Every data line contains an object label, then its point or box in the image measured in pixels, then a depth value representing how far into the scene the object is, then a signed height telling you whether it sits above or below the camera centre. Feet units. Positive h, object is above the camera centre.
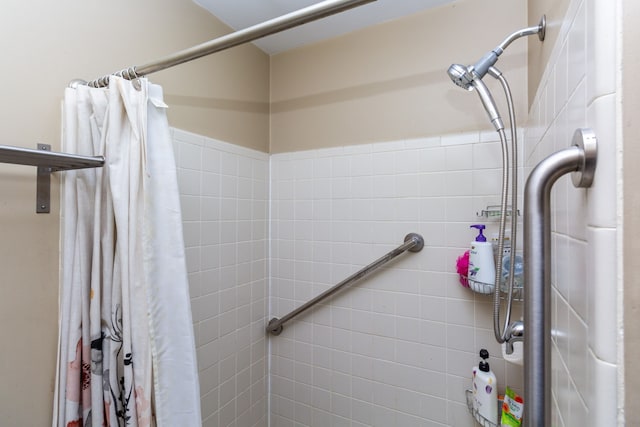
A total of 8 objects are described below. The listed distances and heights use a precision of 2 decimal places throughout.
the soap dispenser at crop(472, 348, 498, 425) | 3.23 -2.01
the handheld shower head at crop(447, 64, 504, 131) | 3.02 +1.40
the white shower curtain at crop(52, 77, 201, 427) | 2.25 -0.53
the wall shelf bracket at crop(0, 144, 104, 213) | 1.90 +0.38
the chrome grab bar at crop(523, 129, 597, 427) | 1.05 -0.20
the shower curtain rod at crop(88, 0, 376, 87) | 1.98 +1.39
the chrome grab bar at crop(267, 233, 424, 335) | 3.88 -0.86
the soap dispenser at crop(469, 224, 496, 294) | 3.23 -0.59
